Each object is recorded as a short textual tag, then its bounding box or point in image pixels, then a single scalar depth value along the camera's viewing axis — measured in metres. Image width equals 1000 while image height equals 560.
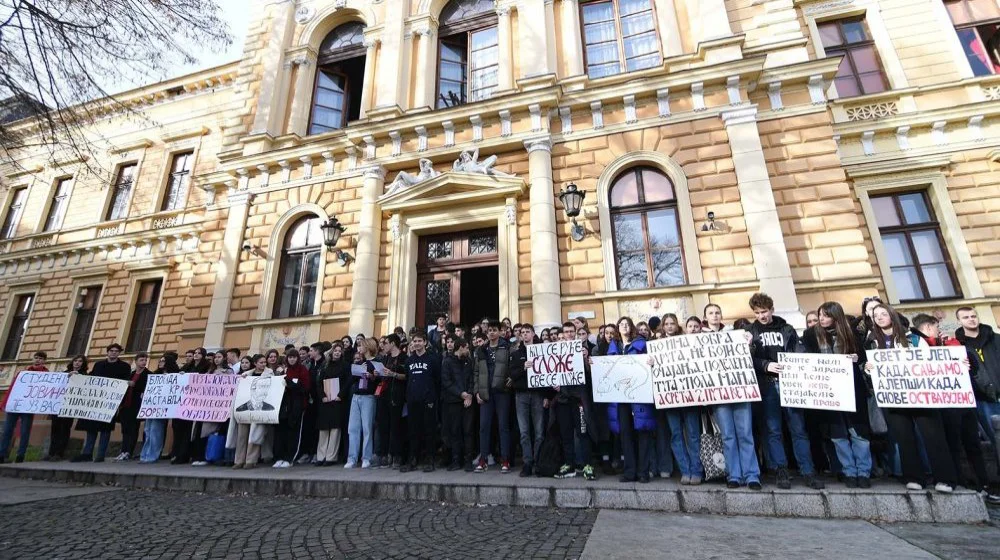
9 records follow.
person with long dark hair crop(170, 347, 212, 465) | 7.70
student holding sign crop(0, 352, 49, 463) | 8.38
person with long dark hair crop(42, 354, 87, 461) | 8.70
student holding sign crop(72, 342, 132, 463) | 8.34
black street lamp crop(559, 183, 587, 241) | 8.88
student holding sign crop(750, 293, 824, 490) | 4.58
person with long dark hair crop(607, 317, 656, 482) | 5.03
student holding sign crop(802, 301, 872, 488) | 4.44
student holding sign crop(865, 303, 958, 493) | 4.18
